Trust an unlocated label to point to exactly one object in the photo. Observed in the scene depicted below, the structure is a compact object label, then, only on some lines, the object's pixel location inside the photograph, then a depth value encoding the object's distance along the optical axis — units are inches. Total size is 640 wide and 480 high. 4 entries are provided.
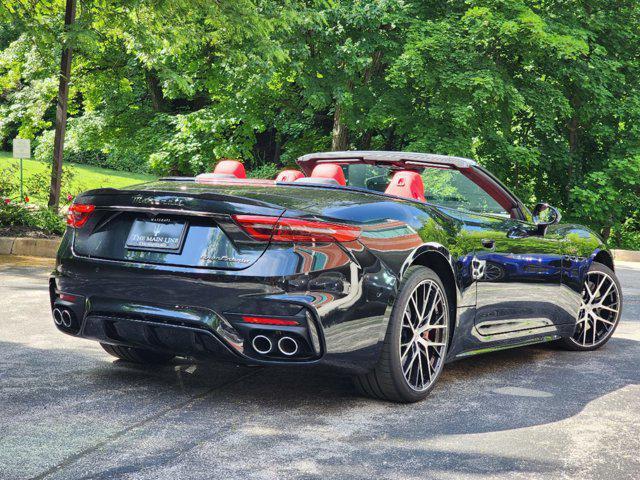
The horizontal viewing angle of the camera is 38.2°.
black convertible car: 169.3
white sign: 735.1
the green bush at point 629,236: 952.9
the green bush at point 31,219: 558.9
